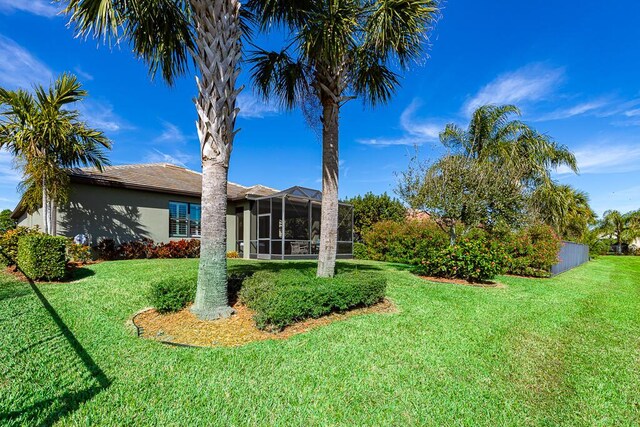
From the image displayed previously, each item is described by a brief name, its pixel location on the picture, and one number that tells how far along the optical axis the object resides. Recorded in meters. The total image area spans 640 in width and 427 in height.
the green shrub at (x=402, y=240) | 16.02
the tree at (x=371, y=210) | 20.73
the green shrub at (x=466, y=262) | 9.44
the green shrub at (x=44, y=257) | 7.55
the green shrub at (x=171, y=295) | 5.33
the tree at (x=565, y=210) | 17.83
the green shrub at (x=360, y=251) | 18.88
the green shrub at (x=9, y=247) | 9.57
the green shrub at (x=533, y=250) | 12.52
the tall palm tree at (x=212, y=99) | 5.14
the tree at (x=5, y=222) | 23.84
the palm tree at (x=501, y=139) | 15.22
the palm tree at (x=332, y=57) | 5.86
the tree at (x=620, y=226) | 37.12
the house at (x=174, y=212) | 12.45
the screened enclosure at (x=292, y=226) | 16.17
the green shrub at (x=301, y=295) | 4.65
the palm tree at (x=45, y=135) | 10.07
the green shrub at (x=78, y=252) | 10.63
